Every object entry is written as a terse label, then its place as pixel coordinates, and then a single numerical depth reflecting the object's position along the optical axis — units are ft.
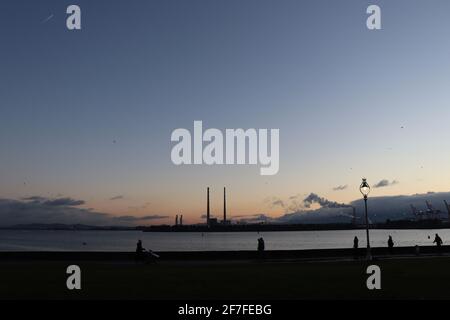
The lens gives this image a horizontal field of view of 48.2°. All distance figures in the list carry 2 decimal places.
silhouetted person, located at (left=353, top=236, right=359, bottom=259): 109.10
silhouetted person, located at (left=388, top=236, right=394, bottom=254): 122.31
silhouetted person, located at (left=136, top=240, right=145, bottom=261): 94.85
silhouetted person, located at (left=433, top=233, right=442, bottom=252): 130.21
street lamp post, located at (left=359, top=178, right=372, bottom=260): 98.43
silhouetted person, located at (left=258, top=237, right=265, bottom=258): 107.86
